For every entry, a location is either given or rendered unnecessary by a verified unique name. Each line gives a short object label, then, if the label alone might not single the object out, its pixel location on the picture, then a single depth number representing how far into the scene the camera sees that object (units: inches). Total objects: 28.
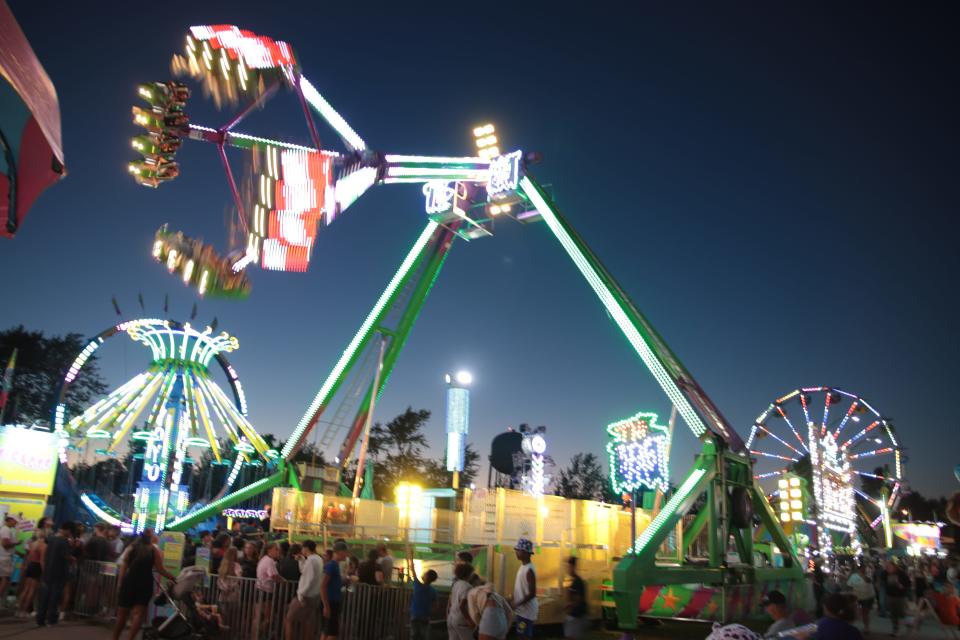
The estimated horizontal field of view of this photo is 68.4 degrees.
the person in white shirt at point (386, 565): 503.0
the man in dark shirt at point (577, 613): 331.0
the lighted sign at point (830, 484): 1697.8
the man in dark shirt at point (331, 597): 374.0
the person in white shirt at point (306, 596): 378.0
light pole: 1486.2
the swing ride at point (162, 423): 1269.7
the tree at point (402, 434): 2315.5
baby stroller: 367.9
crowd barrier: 399.2
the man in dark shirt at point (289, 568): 417.7
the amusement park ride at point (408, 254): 624.7
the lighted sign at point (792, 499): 1253.1
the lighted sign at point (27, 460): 657.6
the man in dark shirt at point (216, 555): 524.9
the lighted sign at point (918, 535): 2007.8
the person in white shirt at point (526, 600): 353.1
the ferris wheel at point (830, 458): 1669.5
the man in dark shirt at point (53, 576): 459.2
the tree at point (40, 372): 2224.4
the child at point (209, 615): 389.7
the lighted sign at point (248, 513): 1462.8
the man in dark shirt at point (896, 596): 631.8
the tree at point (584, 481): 3142.2
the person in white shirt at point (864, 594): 670.5
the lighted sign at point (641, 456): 993.5
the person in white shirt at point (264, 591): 407.8
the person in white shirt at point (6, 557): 506.9
